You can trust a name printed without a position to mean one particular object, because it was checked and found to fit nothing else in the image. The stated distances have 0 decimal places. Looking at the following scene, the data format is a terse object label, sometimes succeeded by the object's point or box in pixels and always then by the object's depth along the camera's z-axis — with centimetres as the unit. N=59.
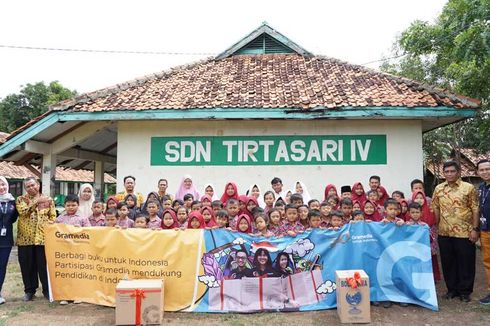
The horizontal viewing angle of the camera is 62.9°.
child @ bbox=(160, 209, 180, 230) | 544
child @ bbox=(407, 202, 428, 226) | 531
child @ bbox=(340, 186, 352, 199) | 635
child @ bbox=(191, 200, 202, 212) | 580
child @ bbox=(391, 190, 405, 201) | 616
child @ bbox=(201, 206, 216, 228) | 563
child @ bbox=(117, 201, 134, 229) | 557
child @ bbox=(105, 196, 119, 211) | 603
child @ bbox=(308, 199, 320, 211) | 591
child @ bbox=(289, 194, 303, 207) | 580
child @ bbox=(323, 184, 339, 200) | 656
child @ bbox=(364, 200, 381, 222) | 571
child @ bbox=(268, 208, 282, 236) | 529
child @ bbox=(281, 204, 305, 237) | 530
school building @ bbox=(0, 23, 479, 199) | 762
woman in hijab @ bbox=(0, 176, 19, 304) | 528
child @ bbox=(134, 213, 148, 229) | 535
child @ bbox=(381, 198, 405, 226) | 519
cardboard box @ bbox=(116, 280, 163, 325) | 429
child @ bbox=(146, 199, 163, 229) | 560
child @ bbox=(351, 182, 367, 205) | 669
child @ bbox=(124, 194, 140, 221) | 605
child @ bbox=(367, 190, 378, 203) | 620
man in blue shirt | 500
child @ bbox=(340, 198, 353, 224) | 570
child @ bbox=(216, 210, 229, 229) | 534
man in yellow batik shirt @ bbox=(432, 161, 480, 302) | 517
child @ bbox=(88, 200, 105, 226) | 564
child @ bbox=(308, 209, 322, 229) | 527
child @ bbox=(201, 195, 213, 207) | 597
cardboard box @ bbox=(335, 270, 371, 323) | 437
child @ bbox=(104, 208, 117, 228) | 545
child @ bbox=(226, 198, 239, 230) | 566
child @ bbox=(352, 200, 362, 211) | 586
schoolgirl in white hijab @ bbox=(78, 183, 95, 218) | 591
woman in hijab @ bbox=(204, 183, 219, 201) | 693
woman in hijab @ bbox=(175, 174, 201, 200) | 731
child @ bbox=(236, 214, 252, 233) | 525
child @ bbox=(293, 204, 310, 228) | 542
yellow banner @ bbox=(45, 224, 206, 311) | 488
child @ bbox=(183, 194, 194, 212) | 641
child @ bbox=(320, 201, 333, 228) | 541
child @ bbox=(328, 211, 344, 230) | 523
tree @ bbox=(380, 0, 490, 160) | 646
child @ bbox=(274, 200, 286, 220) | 553
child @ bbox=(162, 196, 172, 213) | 628
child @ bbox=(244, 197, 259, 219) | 599
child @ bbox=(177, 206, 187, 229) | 557
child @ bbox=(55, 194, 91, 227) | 539
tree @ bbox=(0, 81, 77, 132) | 3075
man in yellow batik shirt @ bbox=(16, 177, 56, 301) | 531
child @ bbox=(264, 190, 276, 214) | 609
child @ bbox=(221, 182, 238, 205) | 674
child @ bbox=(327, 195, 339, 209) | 610
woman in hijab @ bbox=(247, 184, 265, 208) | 667
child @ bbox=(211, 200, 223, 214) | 597
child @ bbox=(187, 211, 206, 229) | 539
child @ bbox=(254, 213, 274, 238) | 509
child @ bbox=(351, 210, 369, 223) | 541
